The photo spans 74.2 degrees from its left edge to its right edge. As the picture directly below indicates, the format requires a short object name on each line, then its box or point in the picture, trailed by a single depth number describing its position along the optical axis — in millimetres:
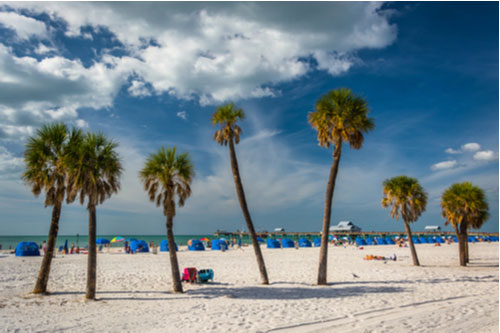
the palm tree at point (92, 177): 12672
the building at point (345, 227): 140275
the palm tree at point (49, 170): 13305
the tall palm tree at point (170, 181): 14383
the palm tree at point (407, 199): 23703
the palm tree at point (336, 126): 16375
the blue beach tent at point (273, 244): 51712
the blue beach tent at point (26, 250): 32969
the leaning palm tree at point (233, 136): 17297
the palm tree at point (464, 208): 23297
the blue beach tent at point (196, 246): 45875
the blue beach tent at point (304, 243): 56531
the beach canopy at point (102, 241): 45694
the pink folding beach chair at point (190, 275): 17125
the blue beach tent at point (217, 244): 47941
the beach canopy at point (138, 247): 40531
